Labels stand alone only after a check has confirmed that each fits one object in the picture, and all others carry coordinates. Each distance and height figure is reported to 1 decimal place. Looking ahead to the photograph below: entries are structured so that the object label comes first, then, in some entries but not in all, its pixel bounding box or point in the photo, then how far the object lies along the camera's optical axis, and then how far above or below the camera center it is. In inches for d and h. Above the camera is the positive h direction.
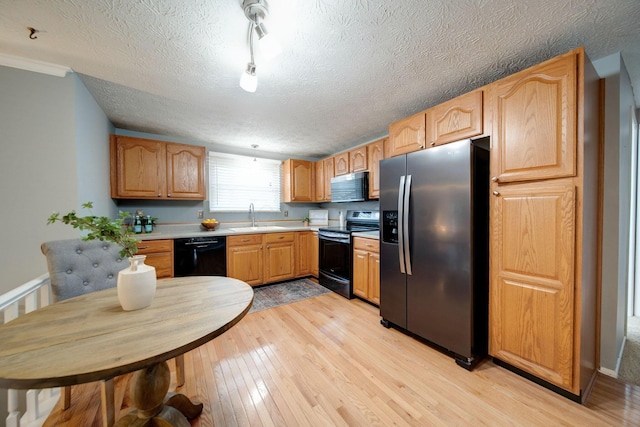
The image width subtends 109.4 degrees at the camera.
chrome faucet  158.7 -2.6
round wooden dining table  26.0 -18.0
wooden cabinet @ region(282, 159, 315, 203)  162.6 +21.6
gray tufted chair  53.2 -14.3
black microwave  127.3 +13.5
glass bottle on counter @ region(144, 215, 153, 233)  120.8 -8.1
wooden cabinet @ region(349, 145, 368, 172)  129.3 +29.7
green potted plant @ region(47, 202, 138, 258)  39.2 -3.5
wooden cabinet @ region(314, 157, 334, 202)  156.9 +22.6
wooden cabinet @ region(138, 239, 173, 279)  105.7 -20.8
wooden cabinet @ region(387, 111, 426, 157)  84.0 +29.4
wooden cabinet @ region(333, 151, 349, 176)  142.3 +29.9
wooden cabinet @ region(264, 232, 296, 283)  139.9 -29.5
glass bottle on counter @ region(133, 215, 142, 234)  118.0 -7.4
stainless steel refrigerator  67.4 -12.0
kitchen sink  139.1 -12.0
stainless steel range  120.1 -23.9
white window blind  147.3 +19.1
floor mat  115.0 -47.0
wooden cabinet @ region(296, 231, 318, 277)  150.9 -29.8
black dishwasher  113.9 -24.0
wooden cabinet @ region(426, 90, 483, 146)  69.6 +29.7
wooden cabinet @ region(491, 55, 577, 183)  53.6 +22.3
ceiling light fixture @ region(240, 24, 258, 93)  56.6 +33.3
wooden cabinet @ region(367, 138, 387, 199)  121.0 +25.5
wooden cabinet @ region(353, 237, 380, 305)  104.9 -28.7
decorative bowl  136.9 -8.8
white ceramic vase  40.1 -13.6
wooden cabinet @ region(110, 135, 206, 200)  109.4 +21.5
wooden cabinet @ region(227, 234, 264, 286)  128.2 -27.7
